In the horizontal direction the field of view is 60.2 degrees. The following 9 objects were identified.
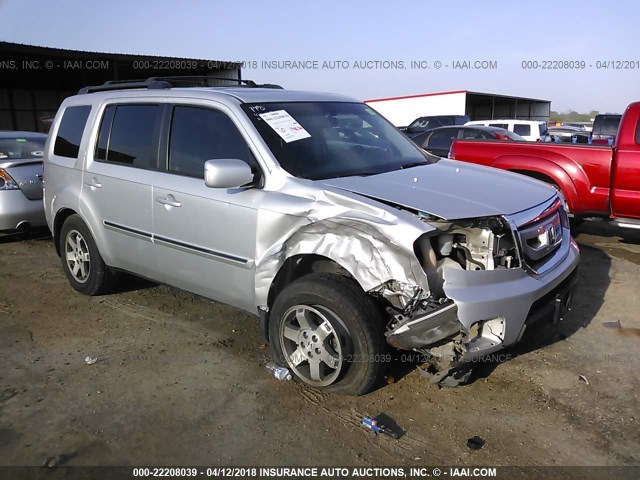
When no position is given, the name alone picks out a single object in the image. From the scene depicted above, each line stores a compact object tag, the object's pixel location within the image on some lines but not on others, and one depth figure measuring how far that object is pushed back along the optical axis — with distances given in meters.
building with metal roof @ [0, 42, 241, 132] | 17.28
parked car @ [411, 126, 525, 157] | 12.85
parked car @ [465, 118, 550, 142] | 18.42
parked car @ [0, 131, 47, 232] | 7.07
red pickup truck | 6.17
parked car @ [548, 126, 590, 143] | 20.44
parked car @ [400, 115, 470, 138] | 20.48
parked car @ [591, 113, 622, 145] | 16.28
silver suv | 3.02
